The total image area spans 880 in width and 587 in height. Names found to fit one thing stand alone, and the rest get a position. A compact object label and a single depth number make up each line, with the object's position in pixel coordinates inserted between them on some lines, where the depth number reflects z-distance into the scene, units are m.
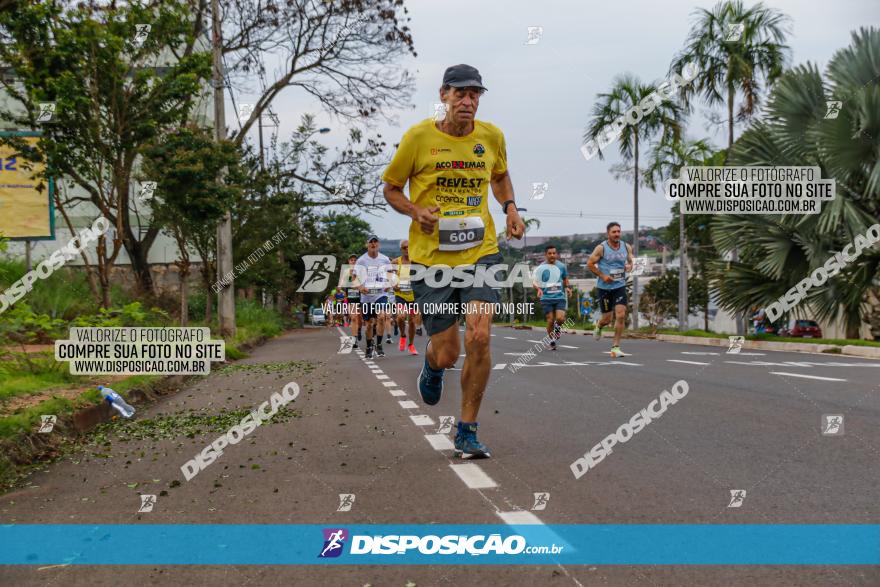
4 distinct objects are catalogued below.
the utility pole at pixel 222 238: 22.94
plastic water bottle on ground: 8.70
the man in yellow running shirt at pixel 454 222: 6.03
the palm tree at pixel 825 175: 18.02
